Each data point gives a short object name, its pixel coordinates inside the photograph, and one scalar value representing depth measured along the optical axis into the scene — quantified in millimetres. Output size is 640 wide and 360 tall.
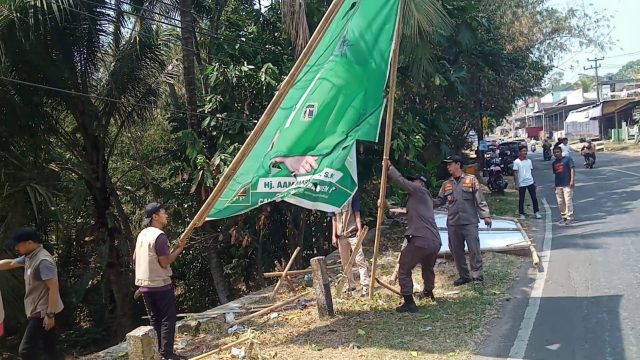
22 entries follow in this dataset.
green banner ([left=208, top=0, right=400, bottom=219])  5664
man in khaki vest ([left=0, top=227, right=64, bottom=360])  5203
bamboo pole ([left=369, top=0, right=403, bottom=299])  5926
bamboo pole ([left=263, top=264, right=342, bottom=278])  7511
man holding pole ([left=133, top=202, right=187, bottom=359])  5297
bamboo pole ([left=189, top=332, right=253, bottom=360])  5449
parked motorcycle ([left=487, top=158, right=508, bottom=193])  18469
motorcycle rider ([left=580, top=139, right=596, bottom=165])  26297
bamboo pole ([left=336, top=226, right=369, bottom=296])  6809
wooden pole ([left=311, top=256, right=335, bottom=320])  6461
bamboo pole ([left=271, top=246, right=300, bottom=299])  7484
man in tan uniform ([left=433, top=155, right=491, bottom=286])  7449
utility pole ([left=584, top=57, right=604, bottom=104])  57700
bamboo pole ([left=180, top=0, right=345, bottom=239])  5473
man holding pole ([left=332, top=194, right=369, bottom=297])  7324
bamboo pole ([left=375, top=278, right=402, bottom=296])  6815
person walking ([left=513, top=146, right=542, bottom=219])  13477
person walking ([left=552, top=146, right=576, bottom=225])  12328
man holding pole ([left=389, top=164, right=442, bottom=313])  6531
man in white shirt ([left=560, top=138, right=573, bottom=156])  13328
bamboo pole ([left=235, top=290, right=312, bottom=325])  6648
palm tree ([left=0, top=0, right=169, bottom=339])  8391
